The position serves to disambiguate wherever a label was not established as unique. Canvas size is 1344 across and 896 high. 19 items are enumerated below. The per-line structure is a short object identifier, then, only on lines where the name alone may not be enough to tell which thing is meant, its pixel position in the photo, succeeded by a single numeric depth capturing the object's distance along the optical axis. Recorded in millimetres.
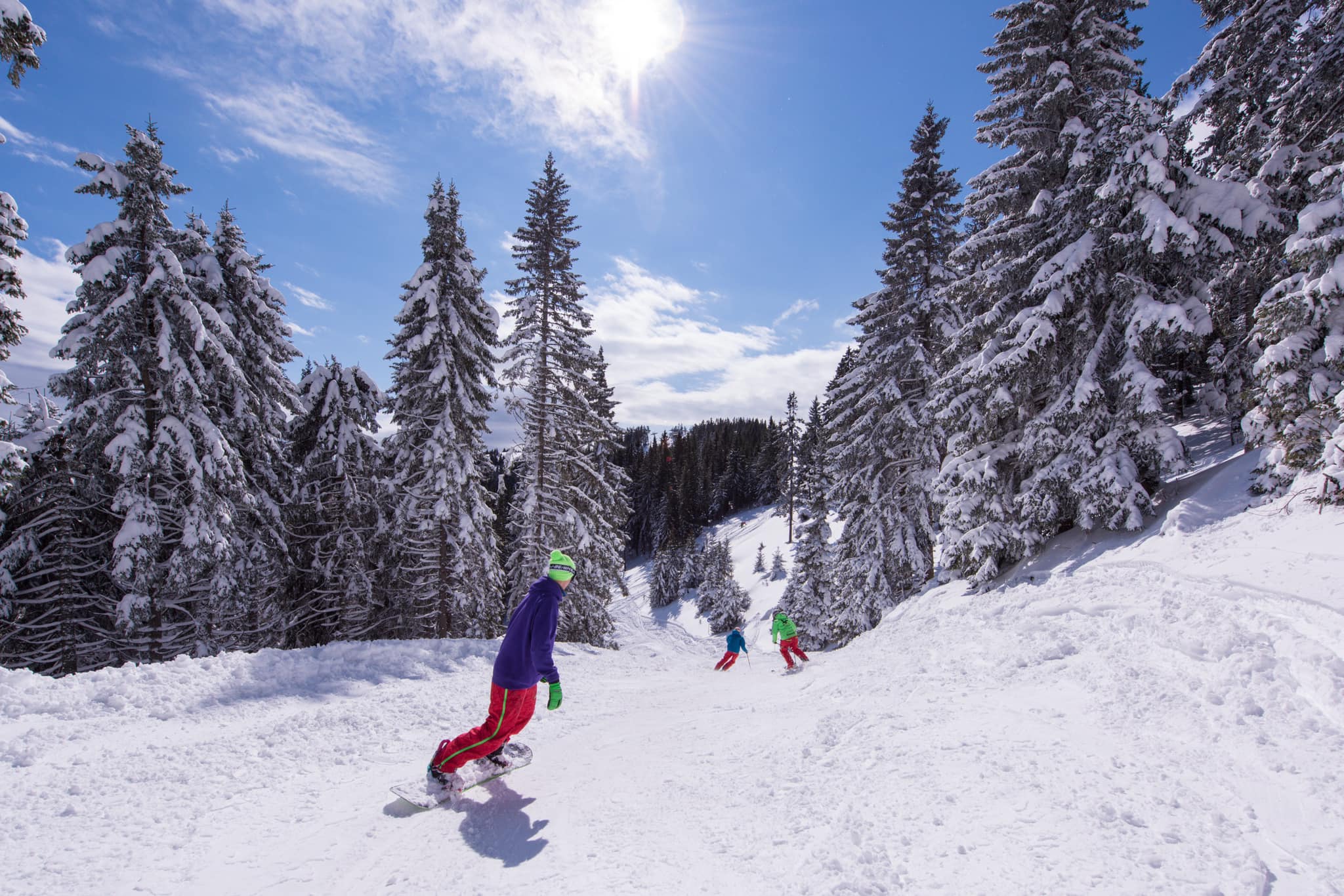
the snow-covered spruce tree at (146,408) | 13133
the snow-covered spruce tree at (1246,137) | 10164
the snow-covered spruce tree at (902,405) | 17141
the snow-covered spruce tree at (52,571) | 13195
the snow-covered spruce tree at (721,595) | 47312
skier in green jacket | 13688
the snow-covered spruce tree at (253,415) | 15742
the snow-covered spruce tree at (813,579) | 26550
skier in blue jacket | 16172
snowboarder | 4840
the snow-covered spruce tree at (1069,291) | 9477
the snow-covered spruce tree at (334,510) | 17562
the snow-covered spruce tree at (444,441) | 16719
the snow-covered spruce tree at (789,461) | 61469
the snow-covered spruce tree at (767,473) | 82062
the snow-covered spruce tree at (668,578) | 60844
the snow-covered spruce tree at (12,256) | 6910
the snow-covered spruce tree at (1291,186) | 7445
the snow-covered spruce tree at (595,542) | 19922
